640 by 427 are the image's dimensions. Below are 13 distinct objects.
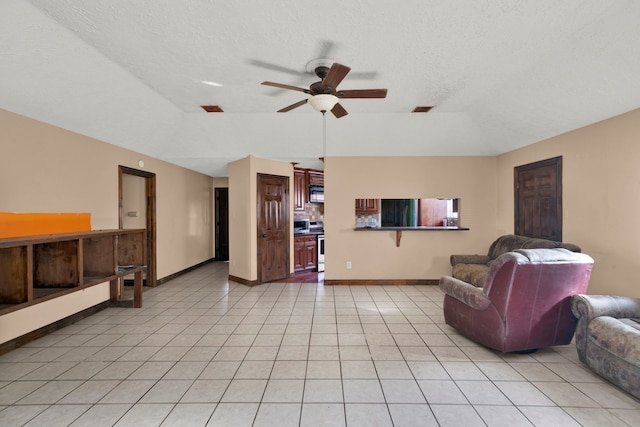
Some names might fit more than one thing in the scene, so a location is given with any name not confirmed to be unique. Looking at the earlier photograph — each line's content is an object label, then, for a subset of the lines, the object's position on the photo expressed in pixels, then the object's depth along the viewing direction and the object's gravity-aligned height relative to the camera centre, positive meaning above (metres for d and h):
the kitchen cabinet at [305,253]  5.56 -0.83
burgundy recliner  2.25 -0.72
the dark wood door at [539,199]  3.51 +0.18
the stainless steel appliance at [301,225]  6.01 -0.27
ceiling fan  2.16 +1.03
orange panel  2.02 -0.08
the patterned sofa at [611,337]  1.81 -0.88
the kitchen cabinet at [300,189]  5.64 +0.50
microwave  6.05 +0.43
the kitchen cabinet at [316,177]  6.01 +0.80
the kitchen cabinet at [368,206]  5.80 +0.14
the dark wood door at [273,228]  4.93 -0.27
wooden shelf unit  2.00 -0.46
